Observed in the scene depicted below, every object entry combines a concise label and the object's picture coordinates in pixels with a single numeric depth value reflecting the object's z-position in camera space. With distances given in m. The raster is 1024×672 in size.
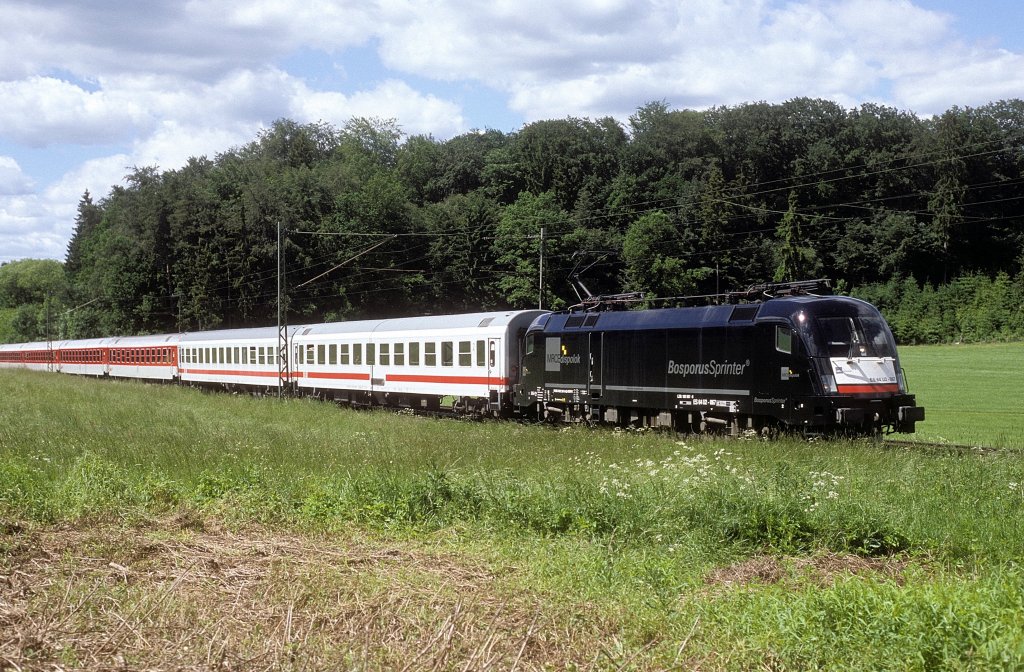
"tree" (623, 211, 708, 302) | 72.62
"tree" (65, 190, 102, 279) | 146.10
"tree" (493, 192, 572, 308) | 73.75
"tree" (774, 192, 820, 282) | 74.44
